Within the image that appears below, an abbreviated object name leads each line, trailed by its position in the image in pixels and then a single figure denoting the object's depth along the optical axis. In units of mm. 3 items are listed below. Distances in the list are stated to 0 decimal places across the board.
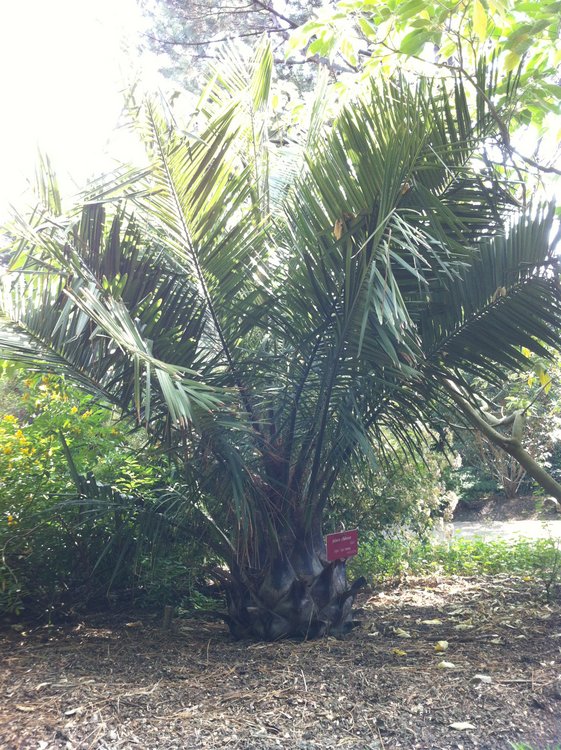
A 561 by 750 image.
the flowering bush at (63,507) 4531
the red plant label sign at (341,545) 4305
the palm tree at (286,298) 3434
